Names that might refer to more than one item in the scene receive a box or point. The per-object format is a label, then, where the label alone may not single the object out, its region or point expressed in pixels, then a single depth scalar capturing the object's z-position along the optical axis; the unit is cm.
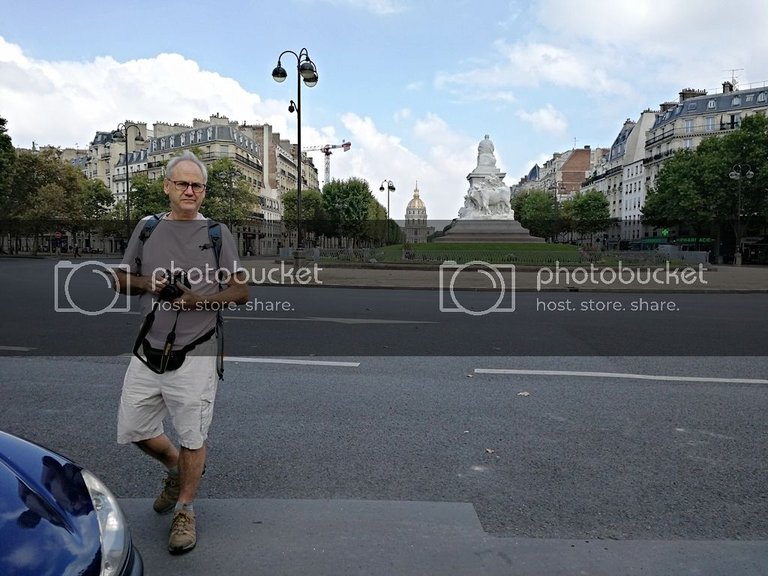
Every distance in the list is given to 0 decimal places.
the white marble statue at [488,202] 4406
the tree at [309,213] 7706
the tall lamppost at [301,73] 2217
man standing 279
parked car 155
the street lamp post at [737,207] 4507
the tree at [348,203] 7488
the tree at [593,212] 8738
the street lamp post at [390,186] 6938
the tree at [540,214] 9869
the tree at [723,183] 4912
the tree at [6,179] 3919
